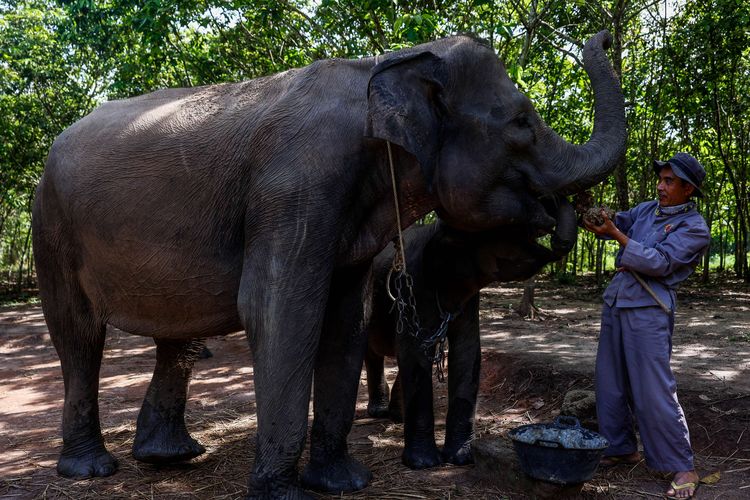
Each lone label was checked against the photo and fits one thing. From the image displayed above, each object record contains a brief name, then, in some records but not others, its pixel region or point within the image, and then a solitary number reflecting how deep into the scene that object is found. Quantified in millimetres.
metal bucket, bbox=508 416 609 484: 3227
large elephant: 3039
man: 3615
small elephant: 4000
